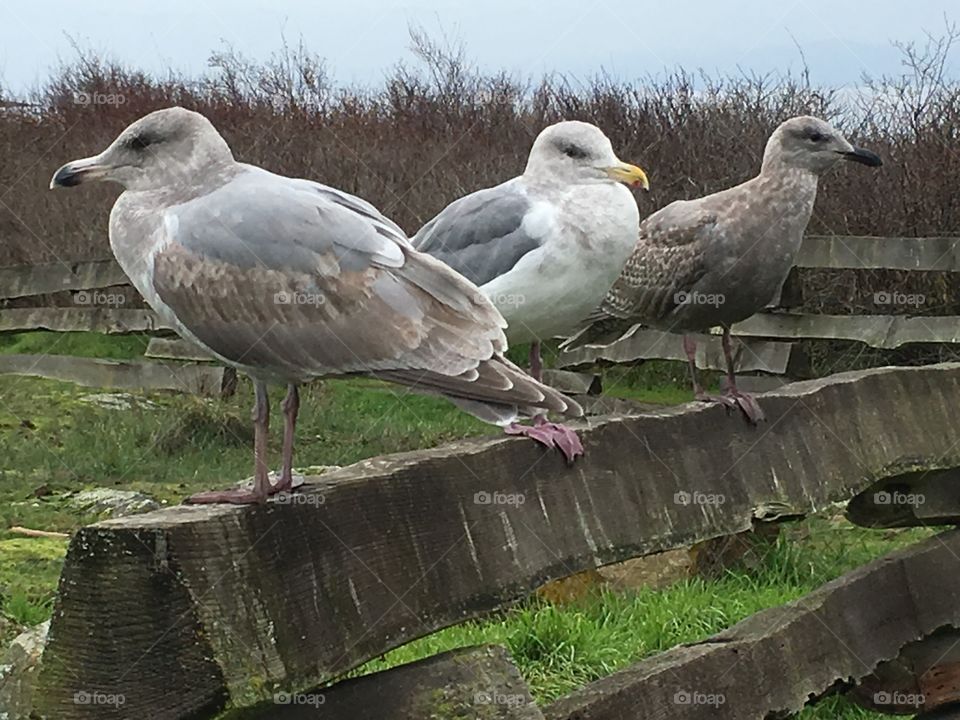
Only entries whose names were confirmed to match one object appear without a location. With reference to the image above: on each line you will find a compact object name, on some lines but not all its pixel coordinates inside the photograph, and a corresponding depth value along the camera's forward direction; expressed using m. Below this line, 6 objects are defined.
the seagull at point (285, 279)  2.55
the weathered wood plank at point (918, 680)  4.07
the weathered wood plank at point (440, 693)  2.20
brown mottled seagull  4.90
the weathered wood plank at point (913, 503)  4.23
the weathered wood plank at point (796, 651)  2.76
